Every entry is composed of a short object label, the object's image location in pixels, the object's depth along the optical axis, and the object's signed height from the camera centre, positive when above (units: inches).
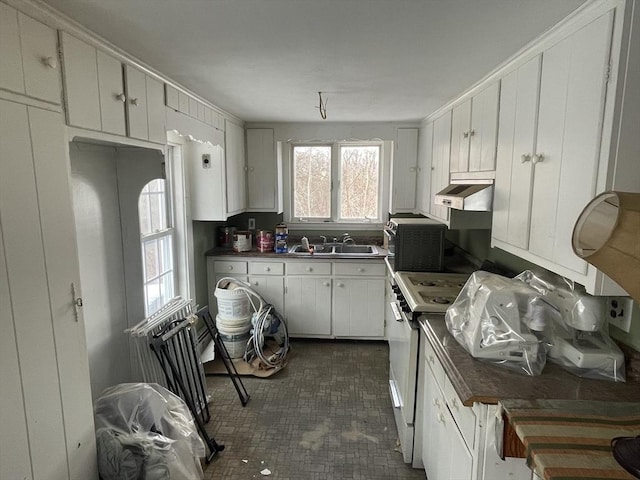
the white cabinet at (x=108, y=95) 56.3 +16.9
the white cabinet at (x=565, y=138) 44.0 +7.4
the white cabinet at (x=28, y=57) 44.8 +17.2
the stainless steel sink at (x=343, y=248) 153.8 -24.4
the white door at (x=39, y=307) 46.6 -16.1
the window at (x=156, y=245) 104.0 -16.3
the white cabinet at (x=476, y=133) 77.9 +13.4
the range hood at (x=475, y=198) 78.5 -1.7
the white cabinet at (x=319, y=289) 141.7 -38.0
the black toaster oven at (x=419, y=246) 106.5 -16.0
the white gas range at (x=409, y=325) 79.9 -31.0
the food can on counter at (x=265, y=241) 145.8 -19.9
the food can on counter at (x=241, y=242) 146.3 -20.3
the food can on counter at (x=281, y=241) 145.0 -19.7
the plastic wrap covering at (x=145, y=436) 65.6 -46.6
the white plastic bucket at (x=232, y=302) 128.6 -38.8
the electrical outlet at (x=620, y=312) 54.2 -18.1
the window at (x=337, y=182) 161.2 +3.5
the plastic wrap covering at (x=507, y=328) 54.3 -20.7
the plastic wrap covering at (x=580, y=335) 52.4 -21.7
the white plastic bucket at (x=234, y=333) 129.9 -50.0
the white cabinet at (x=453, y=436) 47.6 -36.2
